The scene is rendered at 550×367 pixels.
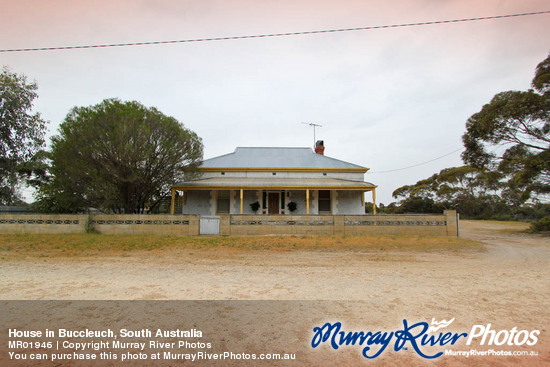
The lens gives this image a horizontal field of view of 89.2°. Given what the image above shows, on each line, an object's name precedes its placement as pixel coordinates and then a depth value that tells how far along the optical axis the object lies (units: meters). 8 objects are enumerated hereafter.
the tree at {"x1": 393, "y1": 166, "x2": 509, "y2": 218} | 34.94
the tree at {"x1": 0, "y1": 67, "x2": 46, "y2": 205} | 20.00
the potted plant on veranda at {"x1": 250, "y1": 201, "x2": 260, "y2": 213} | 20.22
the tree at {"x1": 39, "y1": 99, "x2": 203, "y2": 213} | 14.61
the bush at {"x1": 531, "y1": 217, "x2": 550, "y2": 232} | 17.03
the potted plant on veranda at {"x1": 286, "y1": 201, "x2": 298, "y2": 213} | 20.25
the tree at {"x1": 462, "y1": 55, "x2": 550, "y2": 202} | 15.75
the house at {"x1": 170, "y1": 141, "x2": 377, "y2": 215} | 19.36
